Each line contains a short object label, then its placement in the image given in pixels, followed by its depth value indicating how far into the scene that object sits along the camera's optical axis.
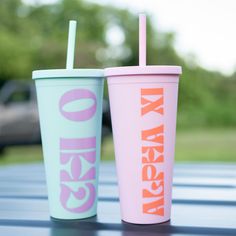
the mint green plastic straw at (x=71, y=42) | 0.88
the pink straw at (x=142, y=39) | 0.82
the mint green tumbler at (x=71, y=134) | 0.85
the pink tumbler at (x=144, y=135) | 0.82
